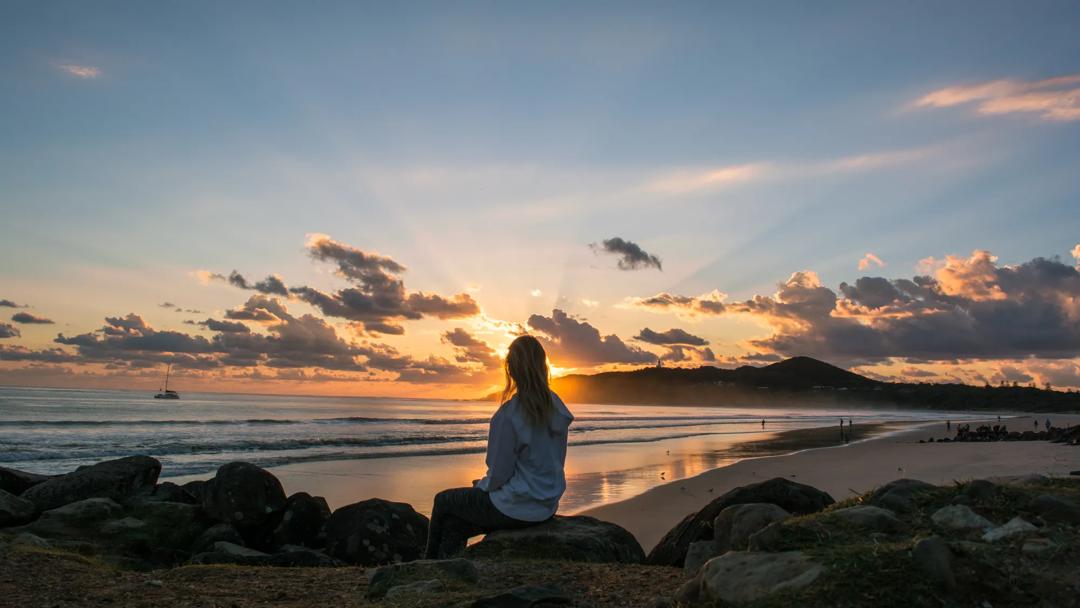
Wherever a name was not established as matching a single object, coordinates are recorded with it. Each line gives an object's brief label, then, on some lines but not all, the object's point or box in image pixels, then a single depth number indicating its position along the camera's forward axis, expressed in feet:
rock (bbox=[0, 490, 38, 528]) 33.68
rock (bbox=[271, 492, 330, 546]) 36.09
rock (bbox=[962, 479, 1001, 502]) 16.39
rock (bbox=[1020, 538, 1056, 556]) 13.19
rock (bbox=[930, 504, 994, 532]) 14.74
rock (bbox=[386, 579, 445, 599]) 17.88
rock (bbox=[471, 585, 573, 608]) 15.42
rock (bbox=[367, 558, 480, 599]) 18.94
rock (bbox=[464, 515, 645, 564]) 23.04
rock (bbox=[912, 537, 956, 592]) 12.51
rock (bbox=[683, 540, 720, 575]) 21.56
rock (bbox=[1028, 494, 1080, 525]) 14.78
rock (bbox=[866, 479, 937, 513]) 16.90
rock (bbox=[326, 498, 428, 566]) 31.89
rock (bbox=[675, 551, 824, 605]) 13.29
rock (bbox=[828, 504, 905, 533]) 15.44
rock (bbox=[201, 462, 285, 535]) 35.55
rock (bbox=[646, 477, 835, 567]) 25.11
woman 23.03
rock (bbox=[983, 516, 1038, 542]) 13.88
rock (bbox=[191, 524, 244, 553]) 33.09
